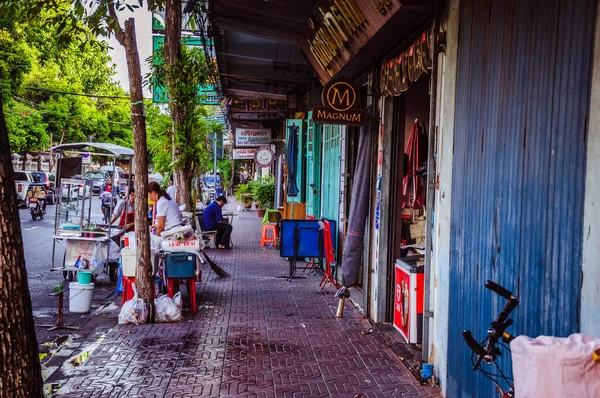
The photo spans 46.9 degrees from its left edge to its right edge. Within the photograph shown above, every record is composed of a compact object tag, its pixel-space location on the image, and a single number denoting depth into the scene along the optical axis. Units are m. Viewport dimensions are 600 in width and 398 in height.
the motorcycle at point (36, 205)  26.45
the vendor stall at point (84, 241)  11.66
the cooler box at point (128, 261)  9.45
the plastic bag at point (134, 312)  8.95
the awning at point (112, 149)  15.40
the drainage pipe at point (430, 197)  6.68
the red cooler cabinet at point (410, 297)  7.35
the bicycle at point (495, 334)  3.28
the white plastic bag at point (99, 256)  11.71
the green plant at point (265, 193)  27.17
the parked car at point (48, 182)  37.16
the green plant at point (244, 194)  32.79
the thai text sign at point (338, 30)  7.39
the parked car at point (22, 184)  32.97
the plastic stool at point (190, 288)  9.80
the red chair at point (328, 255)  12.28
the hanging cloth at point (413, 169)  8.98
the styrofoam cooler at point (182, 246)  9.98
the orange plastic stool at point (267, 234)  19.42
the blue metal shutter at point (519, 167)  3.74
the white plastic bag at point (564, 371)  2.62
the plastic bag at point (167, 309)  9.09
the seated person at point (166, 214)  10.69
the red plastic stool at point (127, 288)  9.54
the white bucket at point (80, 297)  9.82
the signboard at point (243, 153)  31.19
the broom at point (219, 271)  13.13
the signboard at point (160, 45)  17.25
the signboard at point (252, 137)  26.73
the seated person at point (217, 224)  18.62
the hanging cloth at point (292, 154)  17.73
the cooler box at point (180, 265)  9.62
